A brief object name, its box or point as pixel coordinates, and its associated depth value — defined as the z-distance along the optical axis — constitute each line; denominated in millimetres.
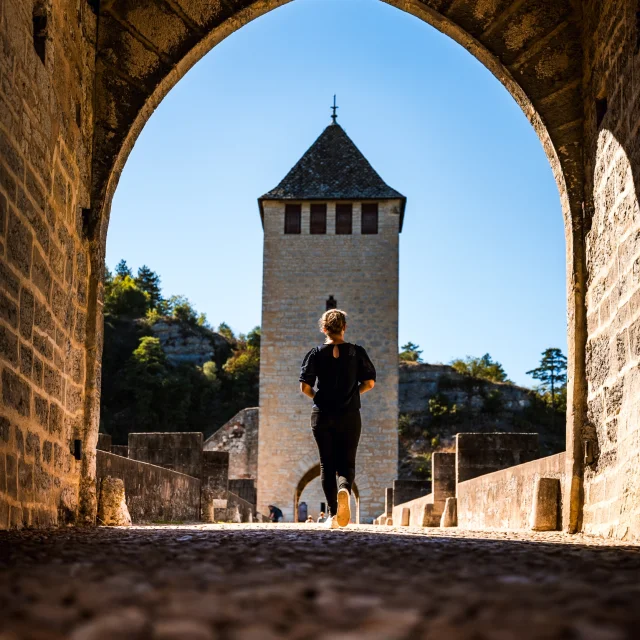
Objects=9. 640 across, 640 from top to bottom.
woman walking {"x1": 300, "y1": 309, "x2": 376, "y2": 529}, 5887
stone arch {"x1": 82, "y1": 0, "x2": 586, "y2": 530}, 6344
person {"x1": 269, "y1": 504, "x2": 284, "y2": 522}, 32250
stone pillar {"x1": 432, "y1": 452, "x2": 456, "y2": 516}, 11500
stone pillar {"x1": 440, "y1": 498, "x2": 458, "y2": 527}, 10484
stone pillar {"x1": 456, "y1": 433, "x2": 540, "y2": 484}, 10688
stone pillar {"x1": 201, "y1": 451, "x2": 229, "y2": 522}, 14195
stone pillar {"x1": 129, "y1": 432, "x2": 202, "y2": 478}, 12625
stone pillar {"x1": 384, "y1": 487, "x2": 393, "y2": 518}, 20111
